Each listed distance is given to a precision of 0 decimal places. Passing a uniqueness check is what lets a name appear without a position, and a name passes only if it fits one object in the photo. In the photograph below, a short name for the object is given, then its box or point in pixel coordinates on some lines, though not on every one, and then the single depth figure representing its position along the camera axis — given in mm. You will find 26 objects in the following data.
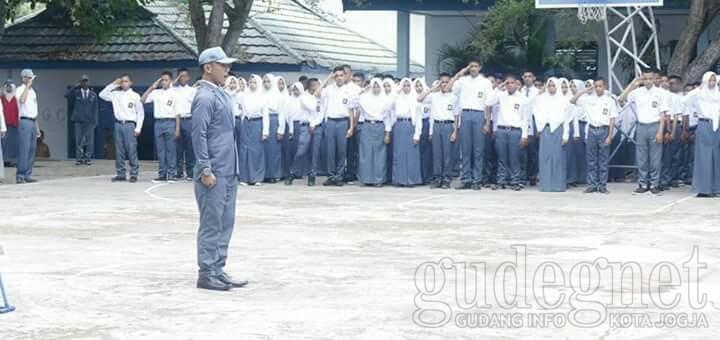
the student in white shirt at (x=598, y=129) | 21125
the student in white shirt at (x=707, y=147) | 20266
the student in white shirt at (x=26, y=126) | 23125
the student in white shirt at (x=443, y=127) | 21984
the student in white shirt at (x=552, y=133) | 21266
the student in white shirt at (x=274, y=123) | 23000
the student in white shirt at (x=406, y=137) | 22172
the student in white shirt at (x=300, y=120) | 23031
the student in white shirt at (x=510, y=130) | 21453
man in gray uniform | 11109
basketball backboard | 22000
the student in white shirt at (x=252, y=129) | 22922
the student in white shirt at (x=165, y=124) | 23344
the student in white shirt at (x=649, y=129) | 20766
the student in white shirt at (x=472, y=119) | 21609
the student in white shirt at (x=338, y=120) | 22500
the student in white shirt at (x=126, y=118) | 23375
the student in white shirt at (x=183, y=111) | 23266
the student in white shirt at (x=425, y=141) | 22266
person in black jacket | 29172
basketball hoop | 22453
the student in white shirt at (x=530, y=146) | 21688
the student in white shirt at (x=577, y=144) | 21594
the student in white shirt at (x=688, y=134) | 21266
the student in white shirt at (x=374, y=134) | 22250
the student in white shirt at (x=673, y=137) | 21203
